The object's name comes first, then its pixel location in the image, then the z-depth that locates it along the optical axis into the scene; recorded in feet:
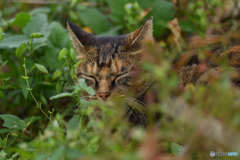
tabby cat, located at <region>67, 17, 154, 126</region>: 13.01
